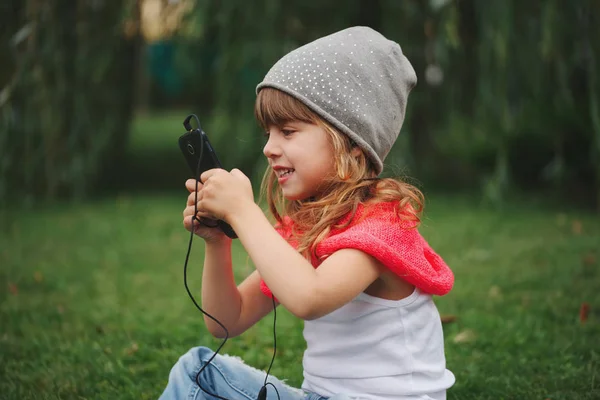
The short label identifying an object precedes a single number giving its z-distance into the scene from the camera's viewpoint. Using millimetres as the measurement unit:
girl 1691
